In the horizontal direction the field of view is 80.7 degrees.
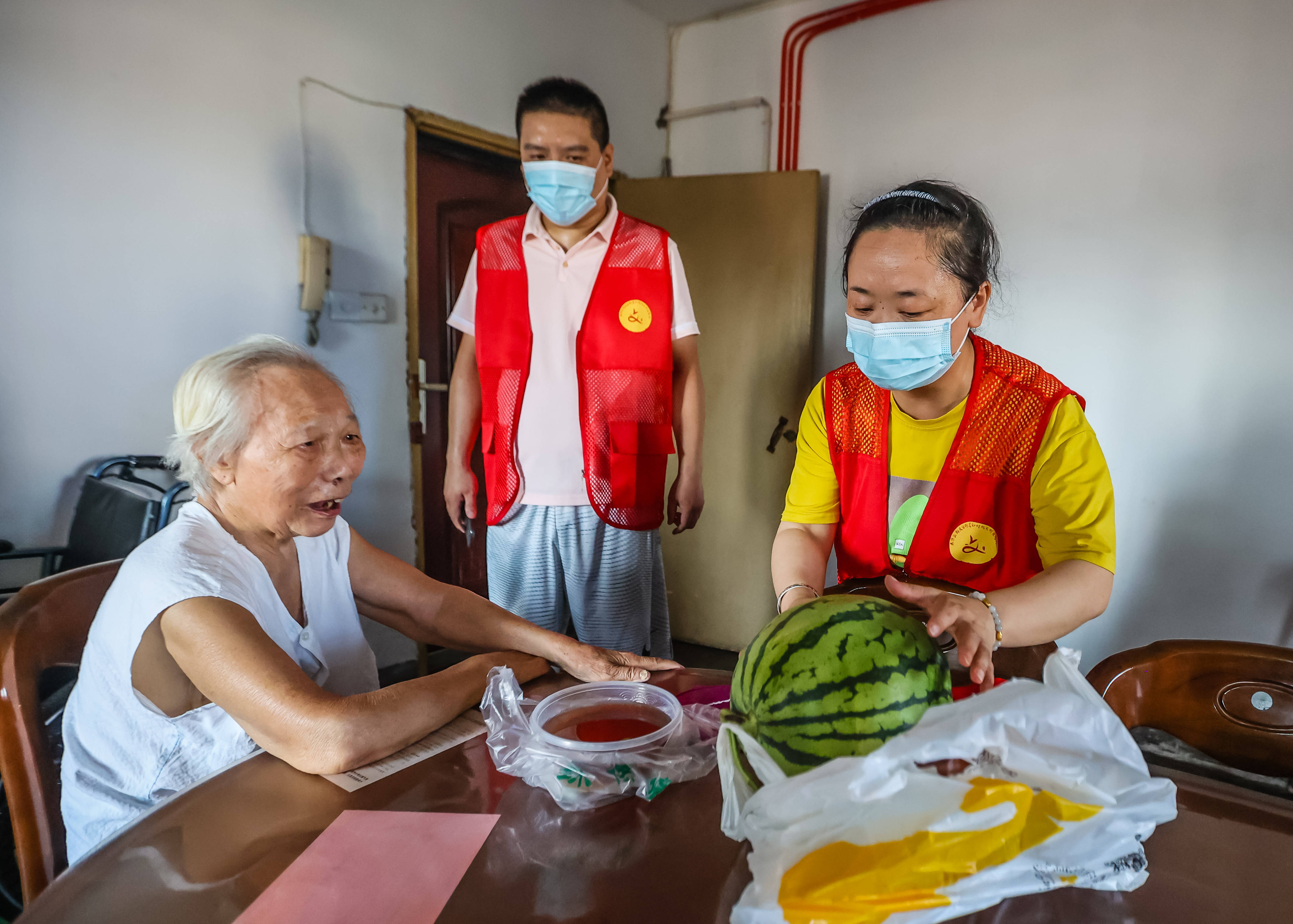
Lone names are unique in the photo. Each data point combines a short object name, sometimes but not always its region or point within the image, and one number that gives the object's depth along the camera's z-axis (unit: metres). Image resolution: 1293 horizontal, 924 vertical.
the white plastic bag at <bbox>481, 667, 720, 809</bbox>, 0.83
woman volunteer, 1.32
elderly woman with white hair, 0.96
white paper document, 0.89
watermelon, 0.68
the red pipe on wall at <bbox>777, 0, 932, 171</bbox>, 3.40
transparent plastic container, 0.91
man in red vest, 2.02
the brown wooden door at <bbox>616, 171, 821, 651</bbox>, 3.33
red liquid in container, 0.92
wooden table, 0.67
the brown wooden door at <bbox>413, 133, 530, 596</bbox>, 3.08
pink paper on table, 0.66
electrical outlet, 2.71
